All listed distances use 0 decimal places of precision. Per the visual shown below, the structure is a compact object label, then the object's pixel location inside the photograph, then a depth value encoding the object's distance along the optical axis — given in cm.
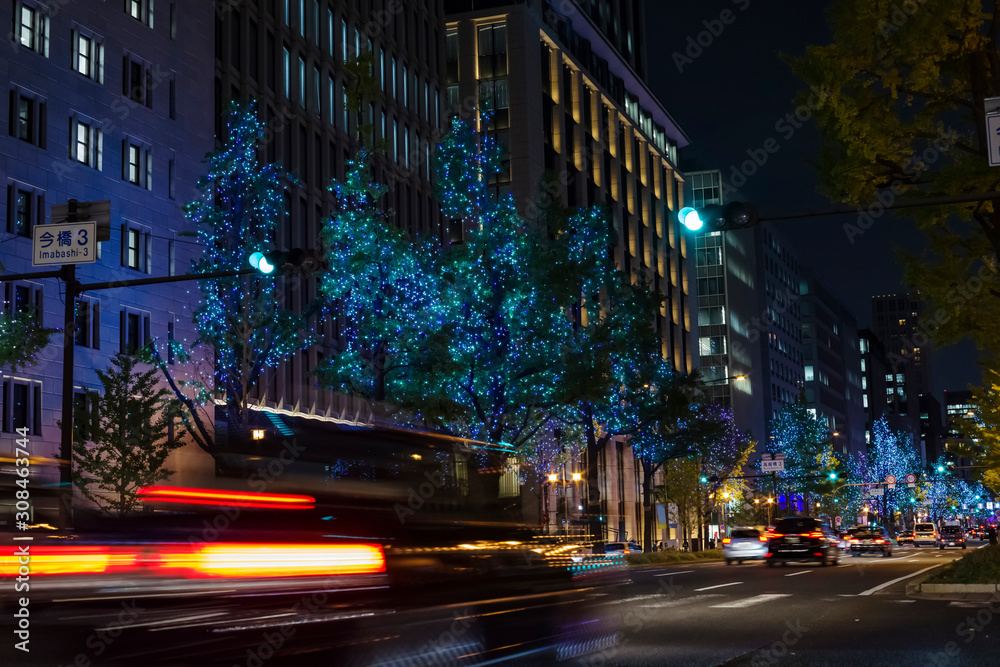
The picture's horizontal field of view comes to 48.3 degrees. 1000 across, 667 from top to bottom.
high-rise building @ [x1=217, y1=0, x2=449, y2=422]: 4488
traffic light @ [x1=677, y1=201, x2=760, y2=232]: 1462
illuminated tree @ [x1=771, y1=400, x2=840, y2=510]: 9050
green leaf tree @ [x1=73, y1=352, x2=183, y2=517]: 3084
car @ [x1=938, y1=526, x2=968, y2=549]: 6738
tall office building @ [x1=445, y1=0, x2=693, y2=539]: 6569
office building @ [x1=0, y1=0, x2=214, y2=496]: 3397
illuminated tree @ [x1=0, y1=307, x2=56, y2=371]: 2508
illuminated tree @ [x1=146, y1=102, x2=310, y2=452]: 3312
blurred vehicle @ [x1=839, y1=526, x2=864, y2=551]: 5778
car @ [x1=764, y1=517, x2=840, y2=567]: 3666
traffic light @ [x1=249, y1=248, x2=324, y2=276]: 1781
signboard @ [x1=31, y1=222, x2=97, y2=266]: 1900
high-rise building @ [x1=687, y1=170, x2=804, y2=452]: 10631
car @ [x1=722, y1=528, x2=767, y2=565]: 4334
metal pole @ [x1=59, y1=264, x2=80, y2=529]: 1975
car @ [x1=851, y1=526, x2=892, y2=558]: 5460
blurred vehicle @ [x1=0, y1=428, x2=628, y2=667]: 1074
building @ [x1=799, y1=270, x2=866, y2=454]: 14238
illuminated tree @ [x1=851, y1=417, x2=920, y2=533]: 13462
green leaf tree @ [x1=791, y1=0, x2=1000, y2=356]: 2098
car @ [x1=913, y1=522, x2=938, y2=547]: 7669
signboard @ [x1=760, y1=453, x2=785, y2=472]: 6675
